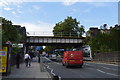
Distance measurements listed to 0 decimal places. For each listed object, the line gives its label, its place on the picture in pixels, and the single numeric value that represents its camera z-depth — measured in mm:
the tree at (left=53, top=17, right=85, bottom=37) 41289
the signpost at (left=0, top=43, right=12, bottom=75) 6489
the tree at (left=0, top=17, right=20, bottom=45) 10640
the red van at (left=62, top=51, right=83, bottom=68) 11651
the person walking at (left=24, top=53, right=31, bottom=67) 11199
